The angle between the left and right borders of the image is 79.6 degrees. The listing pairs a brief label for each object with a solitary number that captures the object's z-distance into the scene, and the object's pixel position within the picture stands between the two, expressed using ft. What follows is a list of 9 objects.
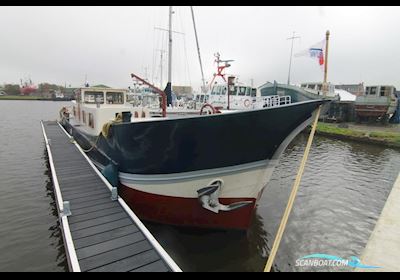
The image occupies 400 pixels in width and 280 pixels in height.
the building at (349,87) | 221.29
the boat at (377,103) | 78.17
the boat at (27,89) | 353.92
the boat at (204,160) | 16.98
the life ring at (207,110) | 22.57
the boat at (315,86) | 91.91
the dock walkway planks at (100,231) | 13.25
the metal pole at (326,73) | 13.47
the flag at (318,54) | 19.40
